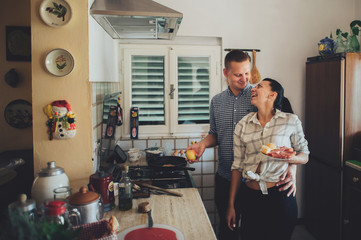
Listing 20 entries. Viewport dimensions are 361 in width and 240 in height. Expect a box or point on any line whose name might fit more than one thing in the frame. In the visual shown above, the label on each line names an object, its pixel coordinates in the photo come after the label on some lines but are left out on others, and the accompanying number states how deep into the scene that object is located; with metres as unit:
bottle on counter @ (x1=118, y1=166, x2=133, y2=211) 1.61
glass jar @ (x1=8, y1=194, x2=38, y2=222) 1.14
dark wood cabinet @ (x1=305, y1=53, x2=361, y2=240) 2.60
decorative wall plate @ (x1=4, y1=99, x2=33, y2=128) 2.18
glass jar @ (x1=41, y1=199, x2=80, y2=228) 1.08
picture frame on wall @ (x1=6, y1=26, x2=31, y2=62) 2.15
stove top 2.02
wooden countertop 1.38
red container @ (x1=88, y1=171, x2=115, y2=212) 1.57
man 2.07
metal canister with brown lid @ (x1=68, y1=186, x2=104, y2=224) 1.27
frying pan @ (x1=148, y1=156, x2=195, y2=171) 2.16
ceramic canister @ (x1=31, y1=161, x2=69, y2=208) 1.47
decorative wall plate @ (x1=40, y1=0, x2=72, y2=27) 1.73
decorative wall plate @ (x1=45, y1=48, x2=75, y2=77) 1.77
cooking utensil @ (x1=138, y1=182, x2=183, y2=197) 1.80
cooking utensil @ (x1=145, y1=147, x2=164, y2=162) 2.62
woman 1.77
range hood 1.84
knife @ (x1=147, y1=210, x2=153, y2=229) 1.39
